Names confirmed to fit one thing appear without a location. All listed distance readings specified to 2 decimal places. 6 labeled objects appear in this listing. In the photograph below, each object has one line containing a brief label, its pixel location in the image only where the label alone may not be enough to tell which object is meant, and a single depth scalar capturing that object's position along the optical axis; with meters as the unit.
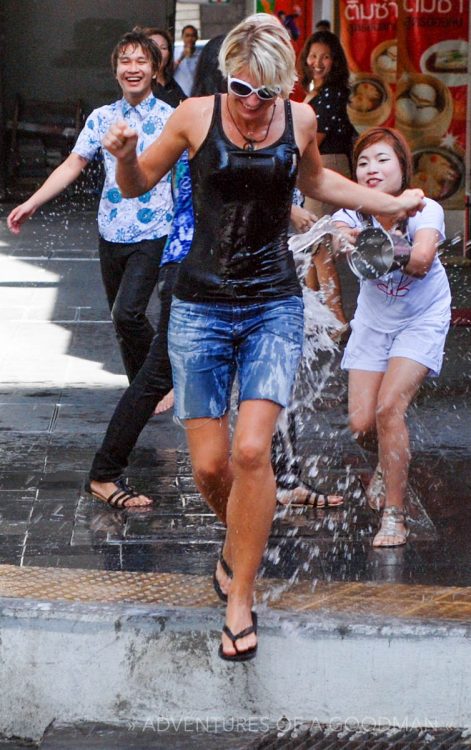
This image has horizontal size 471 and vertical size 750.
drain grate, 8.32
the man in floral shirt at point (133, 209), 12.97
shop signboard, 27.02
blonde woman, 8.61
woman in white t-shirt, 10.95
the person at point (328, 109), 19.12
